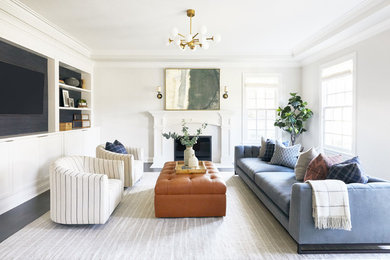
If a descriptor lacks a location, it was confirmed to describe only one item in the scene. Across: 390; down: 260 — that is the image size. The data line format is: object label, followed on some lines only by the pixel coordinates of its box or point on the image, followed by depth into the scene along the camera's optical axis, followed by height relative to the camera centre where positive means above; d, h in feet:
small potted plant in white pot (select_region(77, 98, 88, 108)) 20.71 +1.69
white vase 13.70 -1.58
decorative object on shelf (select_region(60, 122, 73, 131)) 17.43 -0.19
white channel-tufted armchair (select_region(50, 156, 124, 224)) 9.66 -2.73
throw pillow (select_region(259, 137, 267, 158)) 16.65 -1.51
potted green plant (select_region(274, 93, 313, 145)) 20.81 +0.69
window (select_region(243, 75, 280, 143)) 23.26 +1.57
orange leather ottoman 10.78 -3.12
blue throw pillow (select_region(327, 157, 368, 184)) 8.54 -1.62
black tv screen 12.34 +1.76
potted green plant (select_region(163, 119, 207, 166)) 13.66 -1.11
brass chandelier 12.63 +4.36
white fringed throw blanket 7.65 -2.48
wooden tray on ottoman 12.48 -2.21
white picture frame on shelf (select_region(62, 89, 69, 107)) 18.26 +1.91
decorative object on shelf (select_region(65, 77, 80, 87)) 18.89 +3.12
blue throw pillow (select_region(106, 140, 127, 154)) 15.76 -1.47
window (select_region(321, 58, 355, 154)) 16.52 +1.27
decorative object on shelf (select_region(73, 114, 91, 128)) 21.20 +0.24
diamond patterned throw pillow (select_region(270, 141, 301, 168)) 14.55 -1.77
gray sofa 7.82 -2.92
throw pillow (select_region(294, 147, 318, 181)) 11.39 -1.69
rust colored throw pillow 9.72 -1.60
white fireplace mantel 22.63 +0.01
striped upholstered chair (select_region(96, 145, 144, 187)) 14.74 -2.33
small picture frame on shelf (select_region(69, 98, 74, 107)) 19.42 +1.65
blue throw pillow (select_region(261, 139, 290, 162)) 16.16 -1.60
